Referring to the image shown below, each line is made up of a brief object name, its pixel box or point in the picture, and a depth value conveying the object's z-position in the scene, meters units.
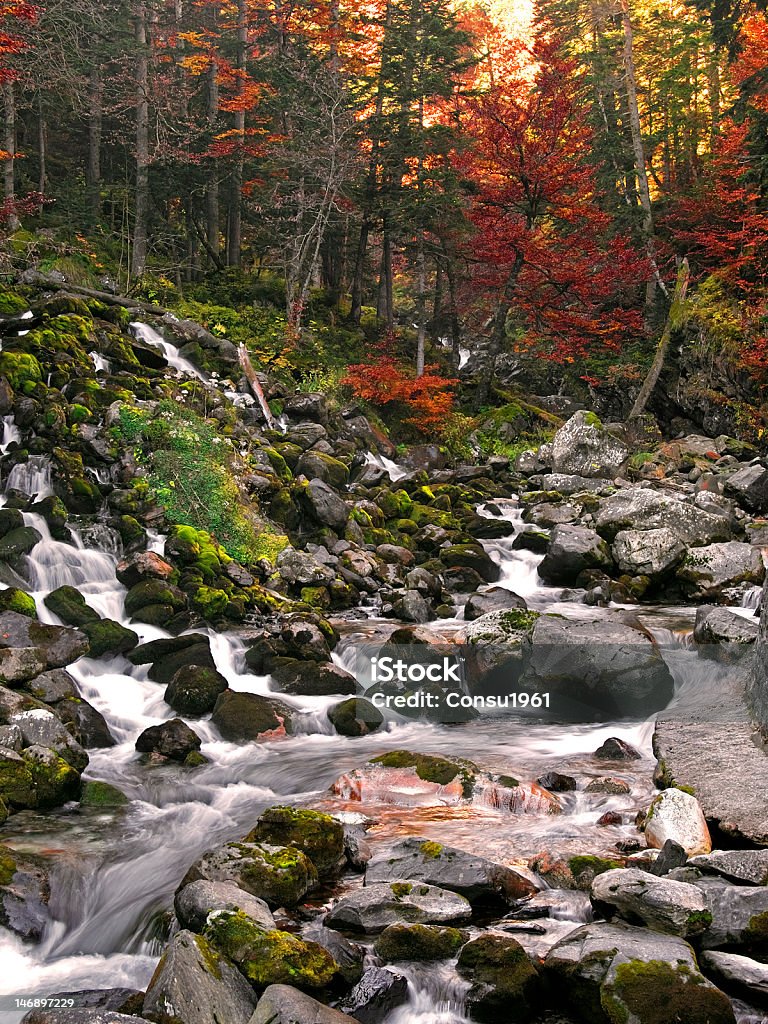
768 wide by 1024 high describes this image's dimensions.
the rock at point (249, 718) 7.92
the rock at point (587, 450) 19.48
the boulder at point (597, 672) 8.80
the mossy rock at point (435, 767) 6.90
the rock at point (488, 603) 11.15
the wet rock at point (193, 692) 8.20
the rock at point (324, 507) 13.60
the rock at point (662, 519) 13.98
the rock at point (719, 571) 12.57
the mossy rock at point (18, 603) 8.69
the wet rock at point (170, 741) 7.36
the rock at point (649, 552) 12.92
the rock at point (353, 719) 8.45
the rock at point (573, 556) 13.47
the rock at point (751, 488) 16.17
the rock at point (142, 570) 10.25
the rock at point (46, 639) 8.03
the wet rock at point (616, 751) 7.53
